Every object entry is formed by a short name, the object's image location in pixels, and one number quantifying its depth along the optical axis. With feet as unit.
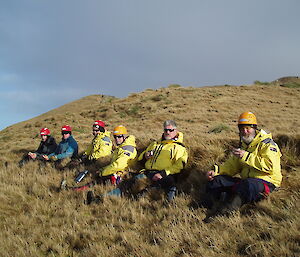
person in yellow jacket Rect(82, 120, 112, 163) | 24.37
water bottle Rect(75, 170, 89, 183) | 19.60
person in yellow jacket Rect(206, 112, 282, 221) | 11.10
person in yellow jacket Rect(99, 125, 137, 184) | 17.81
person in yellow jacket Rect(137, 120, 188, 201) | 15.17
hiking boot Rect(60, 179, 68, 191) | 17.80
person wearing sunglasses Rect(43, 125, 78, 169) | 26.20
